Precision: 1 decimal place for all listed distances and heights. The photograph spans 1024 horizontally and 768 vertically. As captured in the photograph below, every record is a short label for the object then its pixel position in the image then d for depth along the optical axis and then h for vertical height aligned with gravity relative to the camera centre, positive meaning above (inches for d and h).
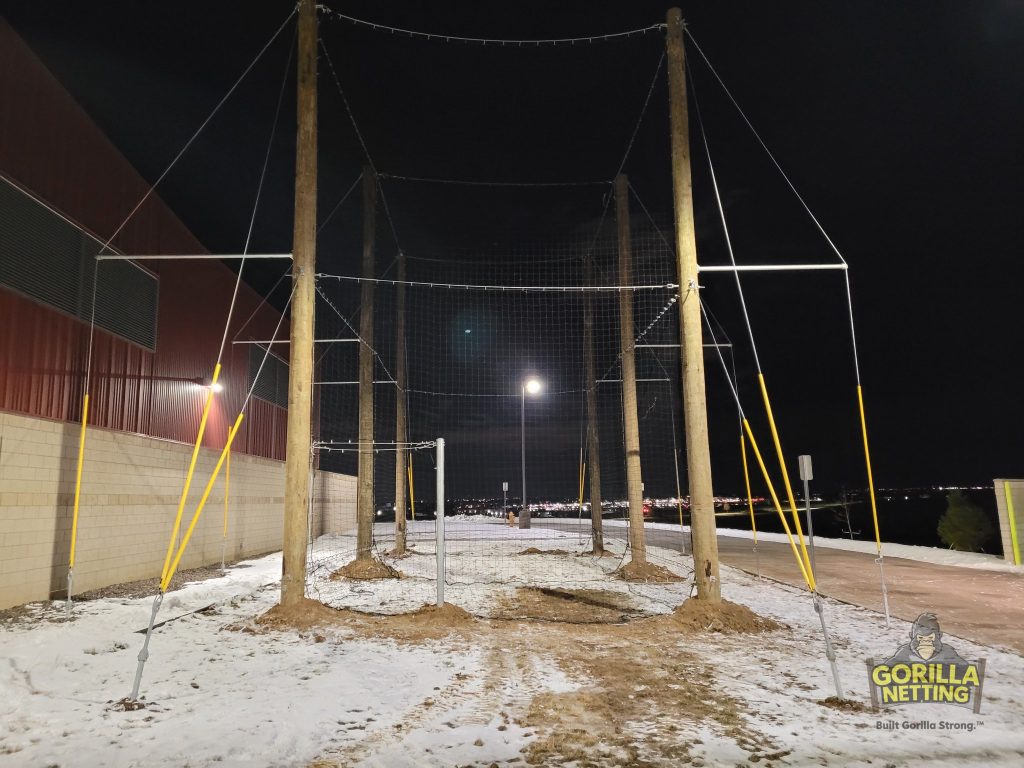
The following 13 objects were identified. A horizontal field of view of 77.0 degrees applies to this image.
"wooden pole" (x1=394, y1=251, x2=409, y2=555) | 669.3 +87.7
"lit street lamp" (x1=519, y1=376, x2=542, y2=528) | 952.3 +143.1
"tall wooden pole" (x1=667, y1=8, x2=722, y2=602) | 334.0 +75.1
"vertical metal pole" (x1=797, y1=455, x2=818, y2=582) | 408.1 +5.7
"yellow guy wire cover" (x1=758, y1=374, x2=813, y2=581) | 226.2 +6.0
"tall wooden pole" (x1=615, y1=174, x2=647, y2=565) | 533.0 +79.8
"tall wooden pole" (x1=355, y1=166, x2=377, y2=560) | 537.0 +67.6
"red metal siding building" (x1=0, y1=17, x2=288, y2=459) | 355.6 +162.7
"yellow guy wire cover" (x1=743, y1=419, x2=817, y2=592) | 242.9 -7.3
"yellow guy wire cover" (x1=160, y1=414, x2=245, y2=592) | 215.0 -27.9
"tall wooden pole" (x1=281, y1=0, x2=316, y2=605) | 327.3 +85.1
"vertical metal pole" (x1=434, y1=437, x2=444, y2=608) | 342.0 -19.6
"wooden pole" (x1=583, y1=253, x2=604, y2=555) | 661.9 +75.5
